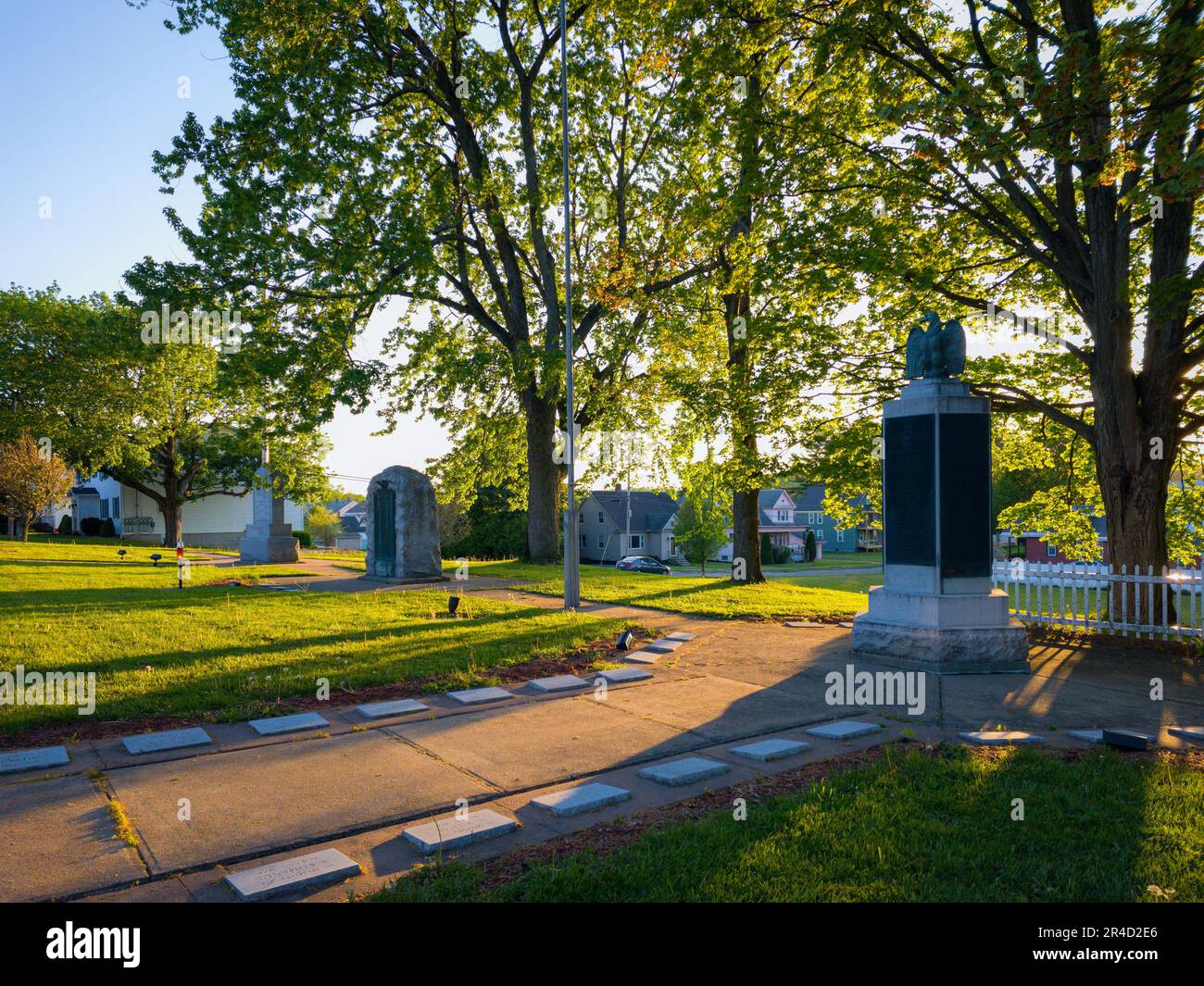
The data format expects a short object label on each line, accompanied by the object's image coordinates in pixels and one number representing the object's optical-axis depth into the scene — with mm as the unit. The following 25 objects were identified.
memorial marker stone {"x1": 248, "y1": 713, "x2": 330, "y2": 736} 6215
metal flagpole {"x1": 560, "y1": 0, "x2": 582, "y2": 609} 13312
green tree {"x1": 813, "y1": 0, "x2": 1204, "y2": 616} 8008
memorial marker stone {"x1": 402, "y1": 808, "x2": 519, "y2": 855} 4086
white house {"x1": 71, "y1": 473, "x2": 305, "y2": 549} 47719
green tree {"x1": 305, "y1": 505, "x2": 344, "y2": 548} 71962
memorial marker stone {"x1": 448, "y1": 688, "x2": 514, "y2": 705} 7309
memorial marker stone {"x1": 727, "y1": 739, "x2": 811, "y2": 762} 5703
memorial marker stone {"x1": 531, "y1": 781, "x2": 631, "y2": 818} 4617
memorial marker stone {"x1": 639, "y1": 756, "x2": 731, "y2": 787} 5141
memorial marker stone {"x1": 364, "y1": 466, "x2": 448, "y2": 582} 18422
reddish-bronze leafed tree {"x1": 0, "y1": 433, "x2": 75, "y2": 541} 31625
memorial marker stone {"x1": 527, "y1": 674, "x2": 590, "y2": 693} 7906
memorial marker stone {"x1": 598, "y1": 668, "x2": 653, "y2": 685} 8391
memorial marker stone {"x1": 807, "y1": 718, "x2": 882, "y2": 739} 6273
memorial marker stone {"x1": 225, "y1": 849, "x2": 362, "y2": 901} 3492
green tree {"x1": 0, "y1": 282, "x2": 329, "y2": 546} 33094
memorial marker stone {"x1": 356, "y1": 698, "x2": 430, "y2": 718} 6785
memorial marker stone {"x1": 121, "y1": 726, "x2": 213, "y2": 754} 5672
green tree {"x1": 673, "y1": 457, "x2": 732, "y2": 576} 21394
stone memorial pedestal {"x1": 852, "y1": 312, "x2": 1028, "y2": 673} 9133
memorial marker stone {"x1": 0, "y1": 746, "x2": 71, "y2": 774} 5188
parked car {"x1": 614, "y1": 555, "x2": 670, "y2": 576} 51281
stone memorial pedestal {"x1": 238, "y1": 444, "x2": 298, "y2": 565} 23047
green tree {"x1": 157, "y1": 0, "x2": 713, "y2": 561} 16391
